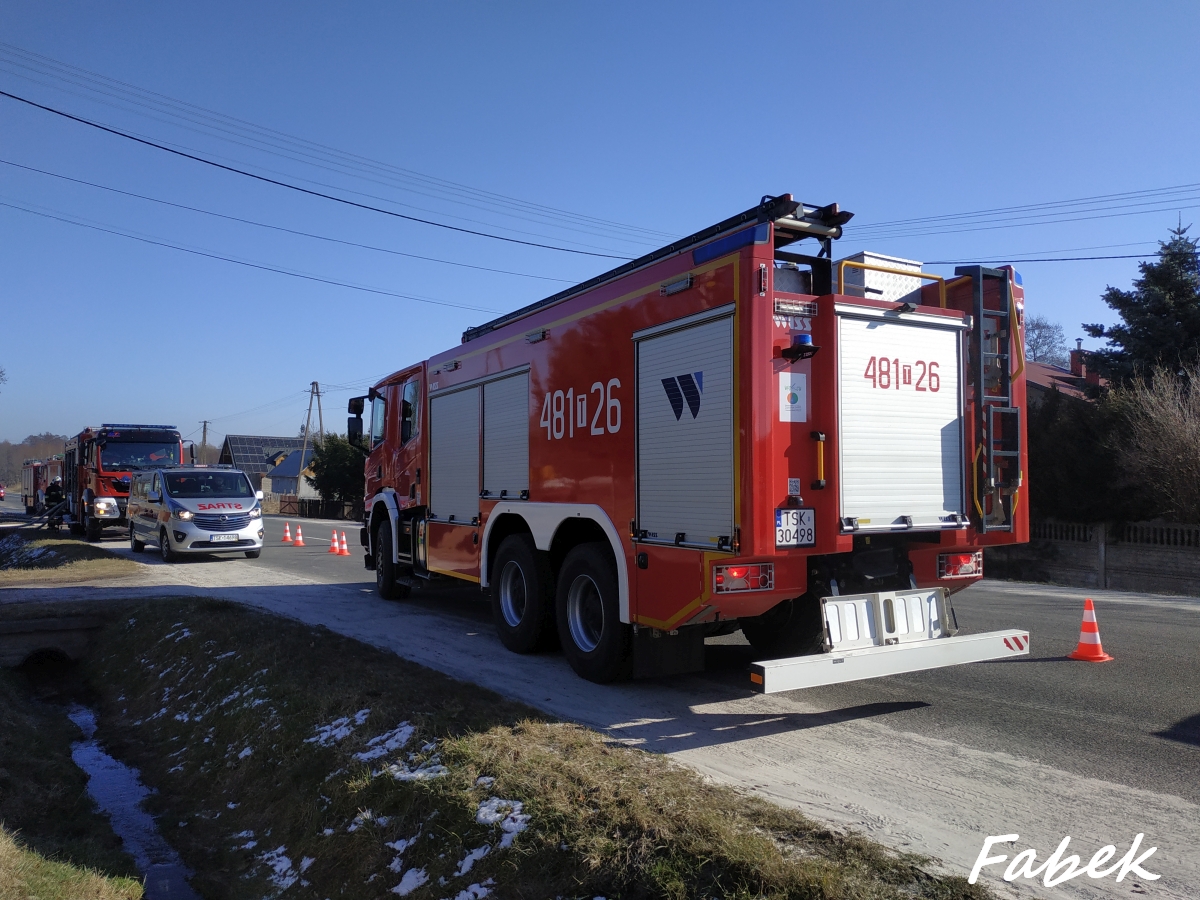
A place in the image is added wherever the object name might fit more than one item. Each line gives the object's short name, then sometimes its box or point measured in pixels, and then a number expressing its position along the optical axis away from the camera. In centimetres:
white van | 1825
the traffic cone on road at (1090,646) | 749
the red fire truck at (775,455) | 552
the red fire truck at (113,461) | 2395
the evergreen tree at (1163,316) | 2373
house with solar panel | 8528
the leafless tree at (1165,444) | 1867
